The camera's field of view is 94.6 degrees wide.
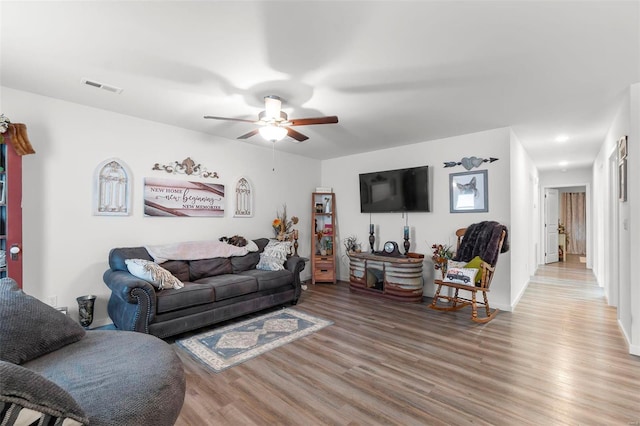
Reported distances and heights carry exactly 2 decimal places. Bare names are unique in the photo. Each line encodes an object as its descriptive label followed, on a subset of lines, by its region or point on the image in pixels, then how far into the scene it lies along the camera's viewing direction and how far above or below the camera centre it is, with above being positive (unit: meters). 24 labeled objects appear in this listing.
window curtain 9.12 -0.01
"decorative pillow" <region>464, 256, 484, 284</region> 3.55 -0.60
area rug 2.58 -1.23
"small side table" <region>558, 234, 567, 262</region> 8.34 -0.72
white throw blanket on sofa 3.49 -0.45
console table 4.25 -0.92
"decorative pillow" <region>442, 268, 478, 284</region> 3.49 -0.71
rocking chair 3.47 -0.46
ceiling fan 2.78 +0.90
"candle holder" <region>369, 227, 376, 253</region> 4.99 -0.39
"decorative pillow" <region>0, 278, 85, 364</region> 1.34 -0.55
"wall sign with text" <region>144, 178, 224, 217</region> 3.68 +0.23
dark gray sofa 2.72 -0.83
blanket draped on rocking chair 3.52 -0.33
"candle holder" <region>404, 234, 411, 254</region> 4.66 -0.44
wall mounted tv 4.55 +0.41
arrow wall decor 4.05 +0.77
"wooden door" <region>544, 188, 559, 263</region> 7.56 -0.20
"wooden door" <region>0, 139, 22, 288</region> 2.55 +0.04
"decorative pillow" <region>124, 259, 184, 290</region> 2.89 -0.58
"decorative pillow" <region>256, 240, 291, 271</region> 4.08 -0.58
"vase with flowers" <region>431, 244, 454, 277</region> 4.02 -0.56
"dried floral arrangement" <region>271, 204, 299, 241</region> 5.04 -0.17
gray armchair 0.78 -0.68
